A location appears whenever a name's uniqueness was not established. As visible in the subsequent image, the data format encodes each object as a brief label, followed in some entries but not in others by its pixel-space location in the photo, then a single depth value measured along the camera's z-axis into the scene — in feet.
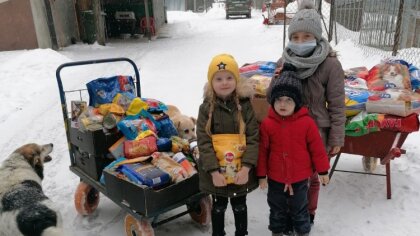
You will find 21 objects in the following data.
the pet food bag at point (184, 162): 10.69
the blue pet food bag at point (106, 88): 13.34
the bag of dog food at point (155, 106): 12.94
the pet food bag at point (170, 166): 10.39
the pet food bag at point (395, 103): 11.73
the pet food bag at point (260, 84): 13.57
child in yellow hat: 9.22
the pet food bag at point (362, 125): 11.85
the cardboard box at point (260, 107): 13.42
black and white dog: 8.96
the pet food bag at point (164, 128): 12.55
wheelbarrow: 12.01
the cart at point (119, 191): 9.84
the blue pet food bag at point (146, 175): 9.82
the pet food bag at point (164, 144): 11.55
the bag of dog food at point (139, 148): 11.27
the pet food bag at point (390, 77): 13.38
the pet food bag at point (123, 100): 13.05
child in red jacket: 9.36
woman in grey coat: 9.90
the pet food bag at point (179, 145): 11.73
